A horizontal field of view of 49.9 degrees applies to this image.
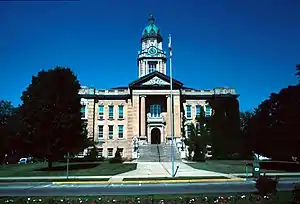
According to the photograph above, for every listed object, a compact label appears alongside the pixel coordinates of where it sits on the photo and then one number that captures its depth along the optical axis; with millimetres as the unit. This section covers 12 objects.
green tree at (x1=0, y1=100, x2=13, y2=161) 90069
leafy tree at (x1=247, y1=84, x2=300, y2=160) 32500
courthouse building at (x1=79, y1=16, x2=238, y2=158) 59188
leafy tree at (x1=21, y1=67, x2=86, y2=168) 33281
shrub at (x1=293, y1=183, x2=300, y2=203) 10633
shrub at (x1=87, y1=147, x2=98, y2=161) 51719
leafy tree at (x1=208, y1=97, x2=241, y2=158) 53906
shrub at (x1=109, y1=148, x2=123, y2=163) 44825
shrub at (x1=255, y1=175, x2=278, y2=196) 13055
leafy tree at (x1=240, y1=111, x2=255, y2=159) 39531
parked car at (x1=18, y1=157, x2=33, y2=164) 63612
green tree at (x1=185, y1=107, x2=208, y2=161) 47866
